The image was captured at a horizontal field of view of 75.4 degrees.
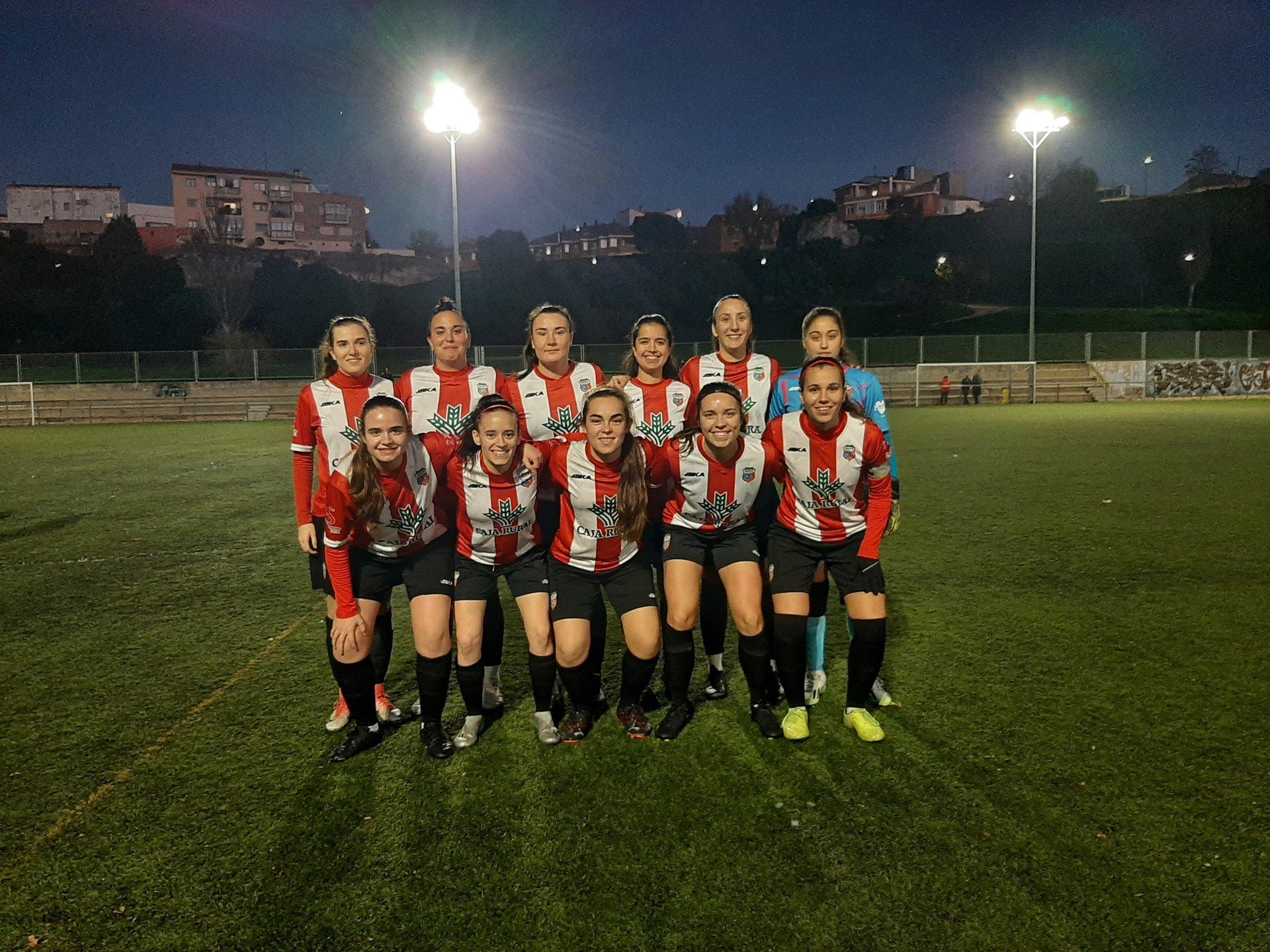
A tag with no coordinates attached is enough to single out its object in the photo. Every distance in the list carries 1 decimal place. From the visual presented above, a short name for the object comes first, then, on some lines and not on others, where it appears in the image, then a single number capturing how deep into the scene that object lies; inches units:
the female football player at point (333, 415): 152.5
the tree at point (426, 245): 2920.8
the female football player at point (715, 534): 142.2
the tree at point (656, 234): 3053.6
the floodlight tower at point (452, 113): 729.6
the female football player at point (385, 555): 132.0
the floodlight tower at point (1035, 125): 1079.6
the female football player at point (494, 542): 139.3
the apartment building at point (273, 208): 3053.6
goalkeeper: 156.5
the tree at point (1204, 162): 3024.1
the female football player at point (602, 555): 140.0
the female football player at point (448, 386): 156.6
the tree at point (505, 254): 2292.1
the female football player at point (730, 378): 158.1
